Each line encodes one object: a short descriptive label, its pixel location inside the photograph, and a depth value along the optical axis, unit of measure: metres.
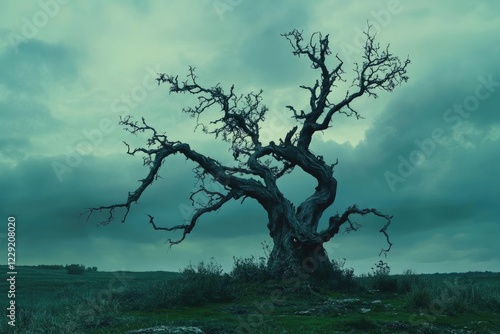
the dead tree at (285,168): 25.22
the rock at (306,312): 16.28
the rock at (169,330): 12.04
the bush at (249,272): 23.70
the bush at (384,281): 24.30
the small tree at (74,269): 53.00
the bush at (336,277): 22.95
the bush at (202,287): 18.25
